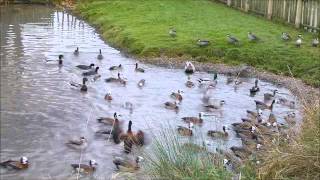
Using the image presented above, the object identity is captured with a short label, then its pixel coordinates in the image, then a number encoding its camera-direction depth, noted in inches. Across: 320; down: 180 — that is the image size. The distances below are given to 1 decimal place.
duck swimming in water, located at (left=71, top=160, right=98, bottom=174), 514.0
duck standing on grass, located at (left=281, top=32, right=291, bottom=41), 1070.4
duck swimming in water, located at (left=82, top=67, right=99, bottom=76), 897.6
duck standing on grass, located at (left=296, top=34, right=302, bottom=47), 1032.8
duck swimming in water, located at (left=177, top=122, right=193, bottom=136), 553.9
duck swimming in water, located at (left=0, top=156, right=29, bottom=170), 514.6
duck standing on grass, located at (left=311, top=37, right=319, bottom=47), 1041.3
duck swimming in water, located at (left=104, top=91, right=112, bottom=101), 780.6
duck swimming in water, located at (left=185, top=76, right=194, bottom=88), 876.6
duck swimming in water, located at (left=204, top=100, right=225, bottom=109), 752.6
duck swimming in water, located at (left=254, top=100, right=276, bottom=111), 775.7
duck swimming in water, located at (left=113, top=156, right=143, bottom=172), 450.2
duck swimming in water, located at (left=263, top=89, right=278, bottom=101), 812.6
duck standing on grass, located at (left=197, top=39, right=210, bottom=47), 1049.5
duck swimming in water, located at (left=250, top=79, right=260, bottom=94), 857.5
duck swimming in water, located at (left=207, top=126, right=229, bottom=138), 558.2
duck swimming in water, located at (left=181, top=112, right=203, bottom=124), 676.7
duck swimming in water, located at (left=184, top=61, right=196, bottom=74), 952.9
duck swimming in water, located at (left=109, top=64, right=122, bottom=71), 950.8
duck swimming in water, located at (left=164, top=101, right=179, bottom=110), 748.0
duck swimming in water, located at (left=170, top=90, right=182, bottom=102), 791.7
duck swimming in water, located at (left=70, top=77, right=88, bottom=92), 814.5
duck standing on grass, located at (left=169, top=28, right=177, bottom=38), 1127.0
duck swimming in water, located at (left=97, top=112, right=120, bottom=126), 663.6
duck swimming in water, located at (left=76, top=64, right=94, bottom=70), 949.7
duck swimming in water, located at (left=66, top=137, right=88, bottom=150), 579.0
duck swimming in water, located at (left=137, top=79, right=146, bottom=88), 865.7
